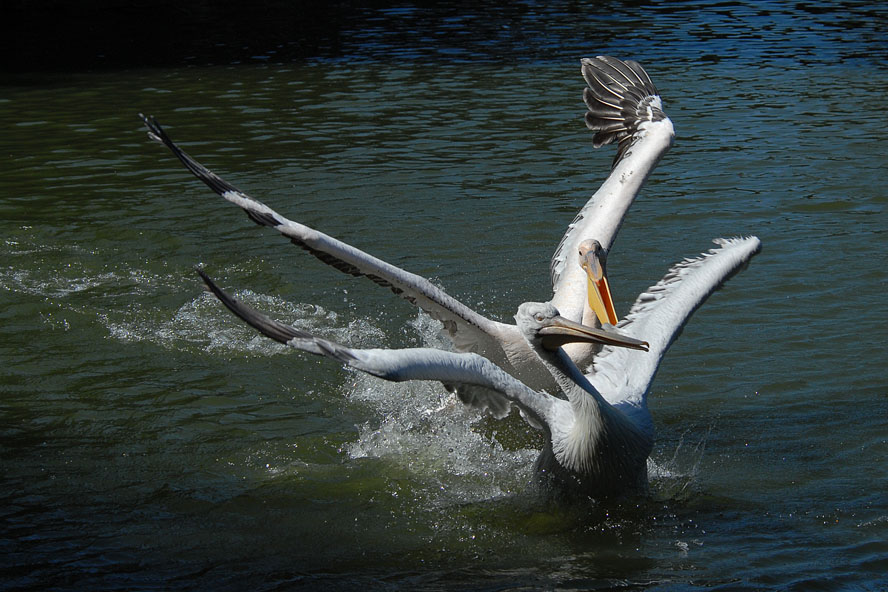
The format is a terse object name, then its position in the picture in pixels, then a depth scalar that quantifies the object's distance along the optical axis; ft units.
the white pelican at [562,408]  30.81
